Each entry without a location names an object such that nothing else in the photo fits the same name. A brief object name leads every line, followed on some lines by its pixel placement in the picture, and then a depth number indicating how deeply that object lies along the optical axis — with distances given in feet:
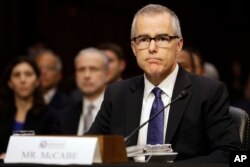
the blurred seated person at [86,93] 27.51
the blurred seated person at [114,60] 32.58
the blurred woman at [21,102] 26.61
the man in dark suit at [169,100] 16.77
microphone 15.82
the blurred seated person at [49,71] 36.45
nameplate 13.04
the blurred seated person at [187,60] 27.97
